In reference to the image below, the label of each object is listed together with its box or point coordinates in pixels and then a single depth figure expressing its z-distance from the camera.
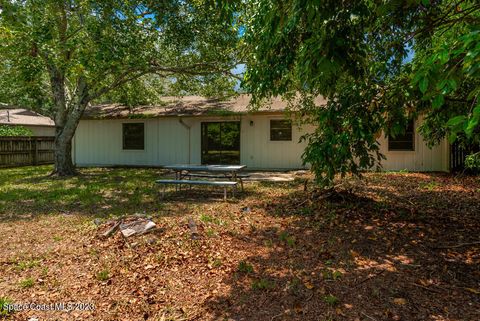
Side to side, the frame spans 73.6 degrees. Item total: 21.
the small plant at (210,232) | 4.74
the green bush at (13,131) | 17.22
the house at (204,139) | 13.27
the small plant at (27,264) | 3.80
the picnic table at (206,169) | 7.77
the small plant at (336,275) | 3.42
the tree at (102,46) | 8.72
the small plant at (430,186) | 8.76
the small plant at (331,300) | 2.95
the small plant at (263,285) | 3.29
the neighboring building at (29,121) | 20.58
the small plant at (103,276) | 3.53
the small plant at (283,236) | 4.66
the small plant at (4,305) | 2.90
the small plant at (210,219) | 5.43
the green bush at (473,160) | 7.11
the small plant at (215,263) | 3.82
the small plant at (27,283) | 3.38
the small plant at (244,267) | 3.68
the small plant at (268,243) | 4.46
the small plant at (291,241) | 4.45
